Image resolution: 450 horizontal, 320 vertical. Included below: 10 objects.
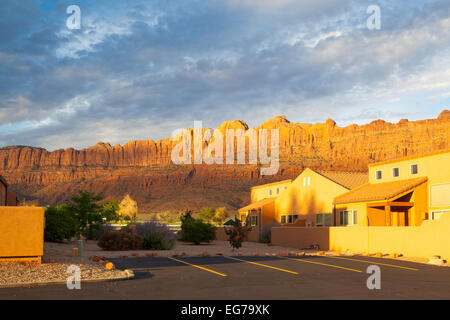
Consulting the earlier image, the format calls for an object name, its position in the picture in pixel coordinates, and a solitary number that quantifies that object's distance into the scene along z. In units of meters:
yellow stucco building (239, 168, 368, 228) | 38.00
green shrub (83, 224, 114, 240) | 36.44
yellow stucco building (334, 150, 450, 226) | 28.72
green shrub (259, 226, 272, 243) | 41.43
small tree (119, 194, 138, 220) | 72.19
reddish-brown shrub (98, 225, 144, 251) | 30.56
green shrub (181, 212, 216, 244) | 39.69
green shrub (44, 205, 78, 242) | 32.62
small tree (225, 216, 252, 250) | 29.42
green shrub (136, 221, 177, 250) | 31.81
